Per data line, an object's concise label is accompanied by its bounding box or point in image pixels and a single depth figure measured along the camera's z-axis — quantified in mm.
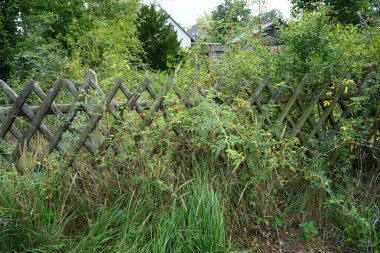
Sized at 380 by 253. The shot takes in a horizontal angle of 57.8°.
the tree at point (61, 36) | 7720
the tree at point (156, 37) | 16109
